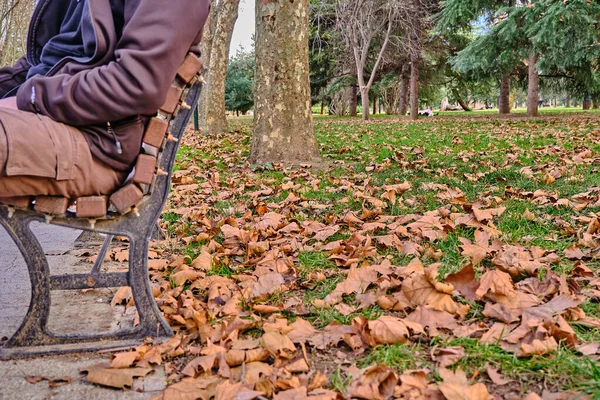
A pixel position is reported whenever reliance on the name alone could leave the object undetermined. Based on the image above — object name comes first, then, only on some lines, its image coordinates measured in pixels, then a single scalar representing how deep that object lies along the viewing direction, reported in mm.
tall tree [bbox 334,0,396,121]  20844
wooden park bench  1857
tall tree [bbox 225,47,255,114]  33219
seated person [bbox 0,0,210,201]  1711
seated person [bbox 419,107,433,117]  28169
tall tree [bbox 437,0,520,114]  14484
